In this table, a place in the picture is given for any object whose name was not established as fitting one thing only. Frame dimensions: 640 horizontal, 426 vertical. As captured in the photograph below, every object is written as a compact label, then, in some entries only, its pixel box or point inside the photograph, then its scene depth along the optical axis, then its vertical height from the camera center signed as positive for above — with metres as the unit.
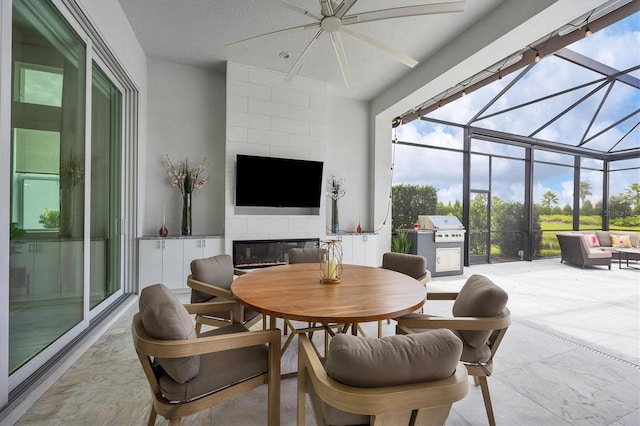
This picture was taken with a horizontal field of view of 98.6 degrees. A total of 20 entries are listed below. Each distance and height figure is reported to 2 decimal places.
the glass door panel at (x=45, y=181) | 1.71 +0.21
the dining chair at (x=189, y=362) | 1.12 -0.71
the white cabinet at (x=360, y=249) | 4.68 -0.60
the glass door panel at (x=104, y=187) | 2.73 +0.25
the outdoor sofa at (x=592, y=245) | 6.12 -0.68
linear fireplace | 4.07 -0.59
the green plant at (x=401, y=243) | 5.17 -0.55
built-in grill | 5.22 -0.56
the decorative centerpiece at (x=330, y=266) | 1.88 -0.36
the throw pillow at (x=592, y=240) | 6.38 -0.56
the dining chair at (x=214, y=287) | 1.94 -0.56
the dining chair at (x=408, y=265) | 2.44 -0.47
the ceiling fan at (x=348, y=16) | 1.80 +1.37
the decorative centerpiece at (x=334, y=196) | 4.93 +0.32
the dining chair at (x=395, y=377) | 0.83 -0.51
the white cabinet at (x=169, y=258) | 3.61 -0.62
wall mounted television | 4.07 +0.48
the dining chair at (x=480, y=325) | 1.40 -0.57
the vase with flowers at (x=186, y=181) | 3.97 +0.45
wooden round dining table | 1.31 -0.47
